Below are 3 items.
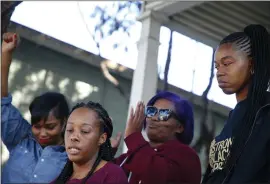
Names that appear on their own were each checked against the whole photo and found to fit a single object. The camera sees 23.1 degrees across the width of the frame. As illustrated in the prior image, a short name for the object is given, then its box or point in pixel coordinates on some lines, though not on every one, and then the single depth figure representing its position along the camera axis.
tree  7.05
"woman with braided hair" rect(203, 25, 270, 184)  3.18
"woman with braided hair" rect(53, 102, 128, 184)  3.44
